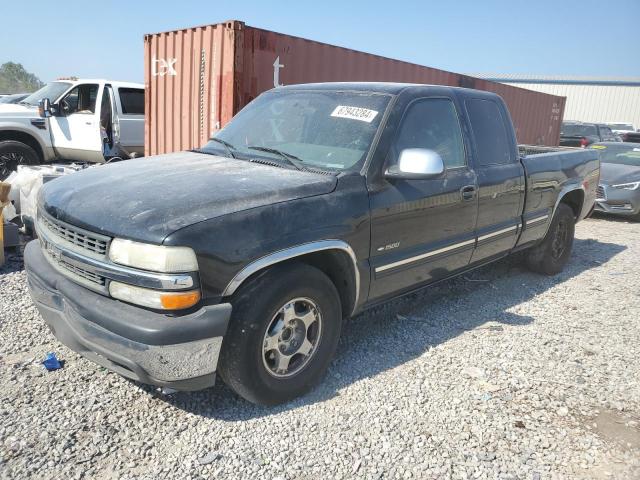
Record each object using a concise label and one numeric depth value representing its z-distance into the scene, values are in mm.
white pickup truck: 8805
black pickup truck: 2451
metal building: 41469
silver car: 9742
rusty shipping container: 6867
